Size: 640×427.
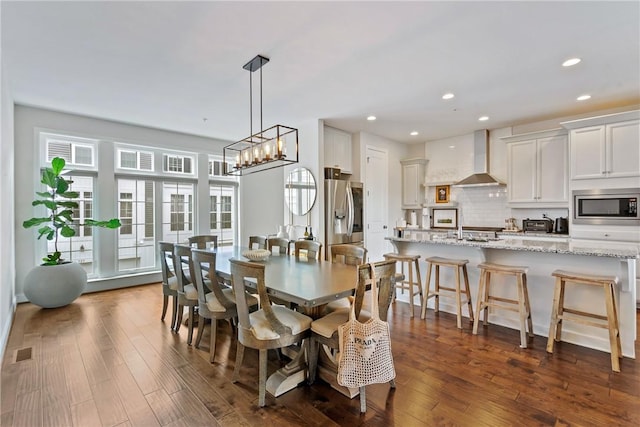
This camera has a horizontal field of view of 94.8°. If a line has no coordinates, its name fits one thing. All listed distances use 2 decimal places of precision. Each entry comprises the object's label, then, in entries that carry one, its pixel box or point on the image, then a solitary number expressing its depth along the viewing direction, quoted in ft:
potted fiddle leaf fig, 12.59
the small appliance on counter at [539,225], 15.65
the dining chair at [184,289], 9.48
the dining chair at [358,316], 6.15
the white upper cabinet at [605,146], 12.60
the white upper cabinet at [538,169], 15.08
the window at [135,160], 16.83
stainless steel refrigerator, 16.17
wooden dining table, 6.40
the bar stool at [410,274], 12.00
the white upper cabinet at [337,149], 16.99
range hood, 17.72
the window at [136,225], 16.83
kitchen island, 8.43
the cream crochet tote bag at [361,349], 5.90
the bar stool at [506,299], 9.30
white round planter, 12.55
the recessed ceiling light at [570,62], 9.61
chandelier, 9.53
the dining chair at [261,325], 6.47
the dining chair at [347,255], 9.67
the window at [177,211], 18.25
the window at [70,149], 14.90
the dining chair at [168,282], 10.62
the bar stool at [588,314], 7.95
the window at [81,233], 15.40
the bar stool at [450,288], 10.69
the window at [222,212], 20.01
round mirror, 16.52
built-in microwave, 12.70
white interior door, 18.52
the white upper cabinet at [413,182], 20.76
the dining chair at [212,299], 8.33
